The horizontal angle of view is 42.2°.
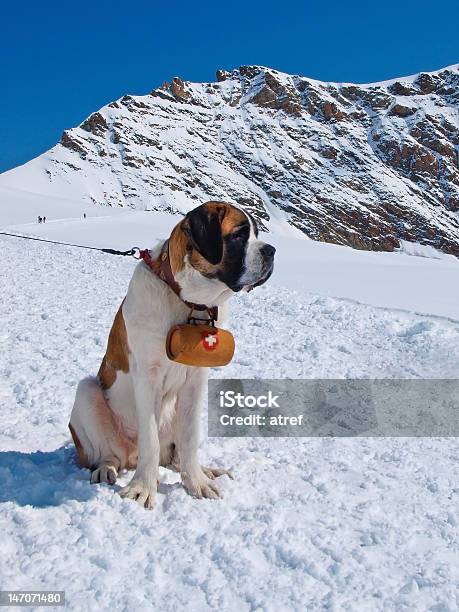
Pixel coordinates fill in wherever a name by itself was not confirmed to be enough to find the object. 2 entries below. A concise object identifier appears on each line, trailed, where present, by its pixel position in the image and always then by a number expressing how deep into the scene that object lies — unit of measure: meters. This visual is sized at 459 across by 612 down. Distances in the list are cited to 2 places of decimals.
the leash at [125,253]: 4.63
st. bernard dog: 3.25
